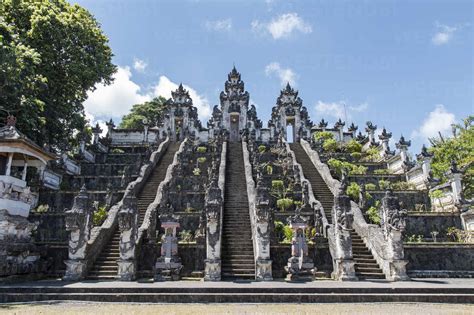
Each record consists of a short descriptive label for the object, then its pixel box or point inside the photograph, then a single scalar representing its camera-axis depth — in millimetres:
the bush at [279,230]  14375
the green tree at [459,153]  19562
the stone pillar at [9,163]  11711
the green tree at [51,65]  14328
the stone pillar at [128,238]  10869
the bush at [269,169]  22527
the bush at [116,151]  31419
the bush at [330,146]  30531
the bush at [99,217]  14888
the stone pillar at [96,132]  32219
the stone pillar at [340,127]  38719
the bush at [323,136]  34750
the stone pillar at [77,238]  10852
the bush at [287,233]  13950
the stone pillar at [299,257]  11117
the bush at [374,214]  15500
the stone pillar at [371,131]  33391
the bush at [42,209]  15817
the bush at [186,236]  14009
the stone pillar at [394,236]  10777
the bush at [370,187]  19600
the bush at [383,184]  19850
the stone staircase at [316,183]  16641
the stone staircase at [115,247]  11445
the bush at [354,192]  17438
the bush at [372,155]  28375
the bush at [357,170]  22562
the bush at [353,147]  31656
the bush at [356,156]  27750
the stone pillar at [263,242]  11008
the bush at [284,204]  16781
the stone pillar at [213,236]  10898
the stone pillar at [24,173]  12514
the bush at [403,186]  19981
